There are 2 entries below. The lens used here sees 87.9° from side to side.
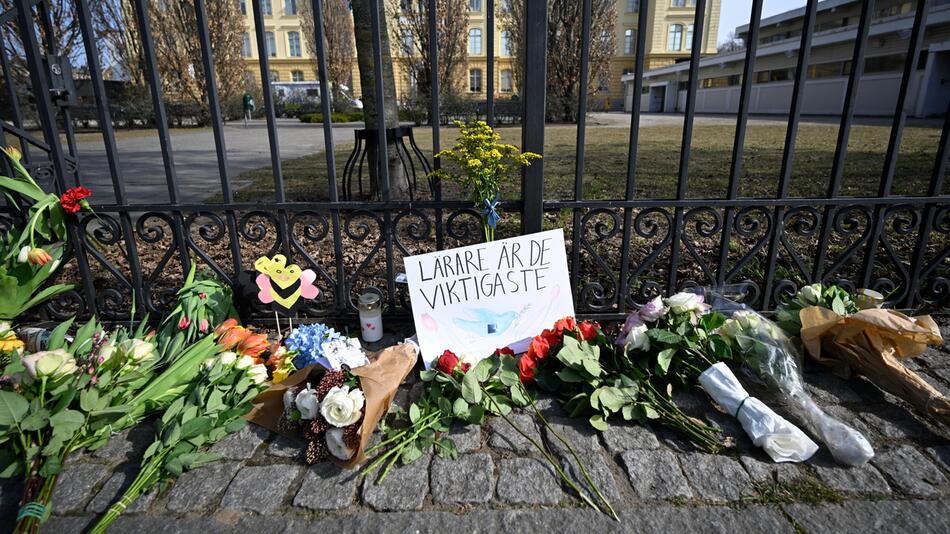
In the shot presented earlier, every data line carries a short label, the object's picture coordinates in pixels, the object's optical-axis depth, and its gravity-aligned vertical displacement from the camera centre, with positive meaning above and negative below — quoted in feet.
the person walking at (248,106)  100.32 +3.43
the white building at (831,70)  76.02 +9.97
